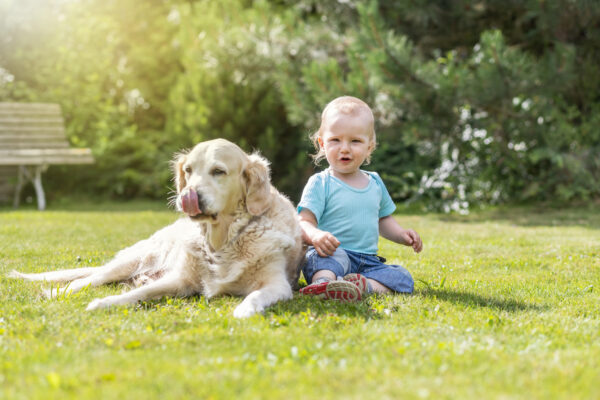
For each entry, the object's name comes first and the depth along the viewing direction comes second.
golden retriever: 3.54
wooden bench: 10.77
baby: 3.95
